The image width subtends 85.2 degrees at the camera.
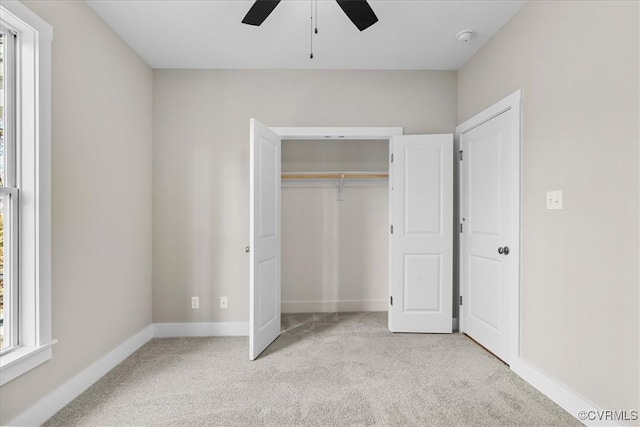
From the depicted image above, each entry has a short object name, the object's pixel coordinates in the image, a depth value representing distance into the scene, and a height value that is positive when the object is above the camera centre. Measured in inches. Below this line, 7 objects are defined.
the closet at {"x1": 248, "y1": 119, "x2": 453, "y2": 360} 120.4 -4.5
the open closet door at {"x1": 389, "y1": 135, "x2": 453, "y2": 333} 131.7 -7.8
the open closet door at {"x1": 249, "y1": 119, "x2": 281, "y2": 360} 110.7 -8.8
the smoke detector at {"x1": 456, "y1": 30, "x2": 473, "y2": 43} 107.2 +55.3
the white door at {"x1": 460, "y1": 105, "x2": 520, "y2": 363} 101.3 -5.6
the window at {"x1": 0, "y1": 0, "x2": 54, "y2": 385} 71.7 +4.7
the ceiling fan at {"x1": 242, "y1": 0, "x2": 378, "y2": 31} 76.6 +46.1
